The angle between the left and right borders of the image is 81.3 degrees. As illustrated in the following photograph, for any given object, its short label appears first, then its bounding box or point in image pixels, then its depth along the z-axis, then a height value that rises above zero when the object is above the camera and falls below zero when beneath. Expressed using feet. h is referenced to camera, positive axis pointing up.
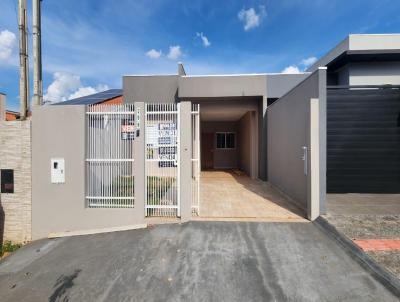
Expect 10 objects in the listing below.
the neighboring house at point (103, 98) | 50.31 +12.99
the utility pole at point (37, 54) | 19.11 +7.96
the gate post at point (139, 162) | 16.89 -0.91
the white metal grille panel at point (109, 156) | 17.33 -0.48
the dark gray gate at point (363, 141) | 23.32 +0.75
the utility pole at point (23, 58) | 19.21 +7.76
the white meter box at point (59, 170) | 17.46 -1.50
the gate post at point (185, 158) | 16.94 -0.64
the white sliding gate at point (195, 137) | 18.06 +1.00
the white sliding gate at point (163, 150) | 17.16 -0.04
